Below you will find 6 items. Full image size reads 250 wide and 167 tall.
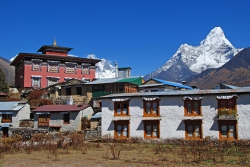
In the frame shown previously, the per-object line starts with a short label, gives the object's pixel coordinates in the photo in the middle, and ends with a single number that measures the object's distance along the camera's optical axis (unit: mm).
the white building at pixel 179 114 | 30625
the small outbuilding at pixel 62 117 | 42812
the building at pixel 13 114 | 45631
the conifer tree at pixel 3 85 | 60344
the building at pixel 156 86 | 52719
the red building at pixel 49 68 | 66188
